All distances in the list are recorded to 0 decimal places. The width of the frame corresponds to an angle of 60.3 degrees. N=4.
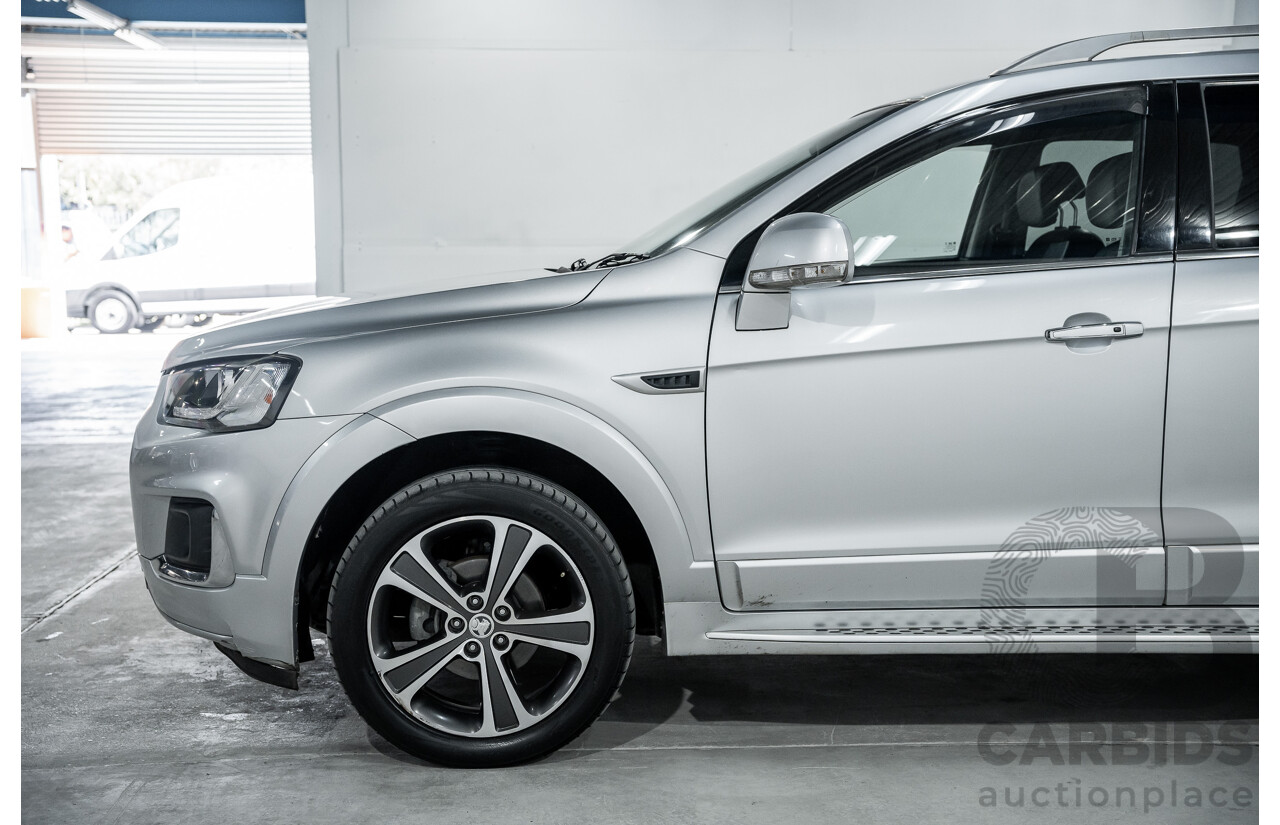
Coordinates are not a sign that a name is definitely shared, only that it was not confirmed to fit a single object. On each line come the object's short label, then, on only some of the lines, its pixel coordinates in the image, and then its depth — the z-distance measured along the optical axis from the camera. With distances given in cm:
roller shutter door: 1673
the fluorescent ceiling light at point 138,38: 1308
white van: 1491
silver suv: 243
